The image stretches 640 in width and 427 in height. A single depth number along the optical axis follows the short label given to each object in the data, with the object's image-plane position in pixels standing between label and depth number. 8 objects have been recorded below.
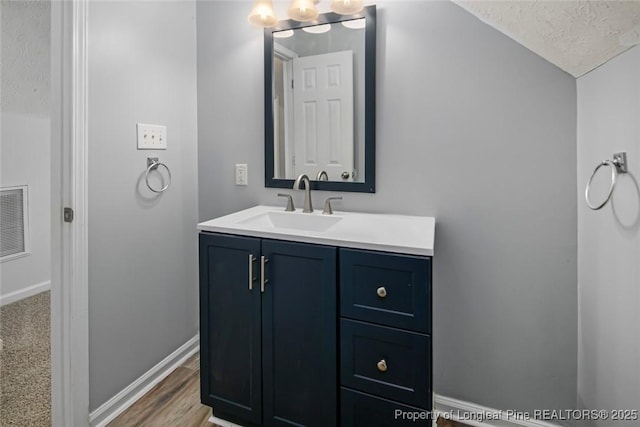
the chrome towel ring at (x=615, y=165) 1.04
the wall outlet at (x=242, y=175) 2.02
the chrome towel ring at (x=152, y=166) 1.81
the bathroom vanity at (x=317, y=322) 1.22
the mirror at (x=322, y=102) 1.71
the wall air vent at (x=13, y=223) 2.74
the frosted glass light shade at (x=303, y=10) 1.68
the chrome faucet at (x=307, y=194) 1.79
